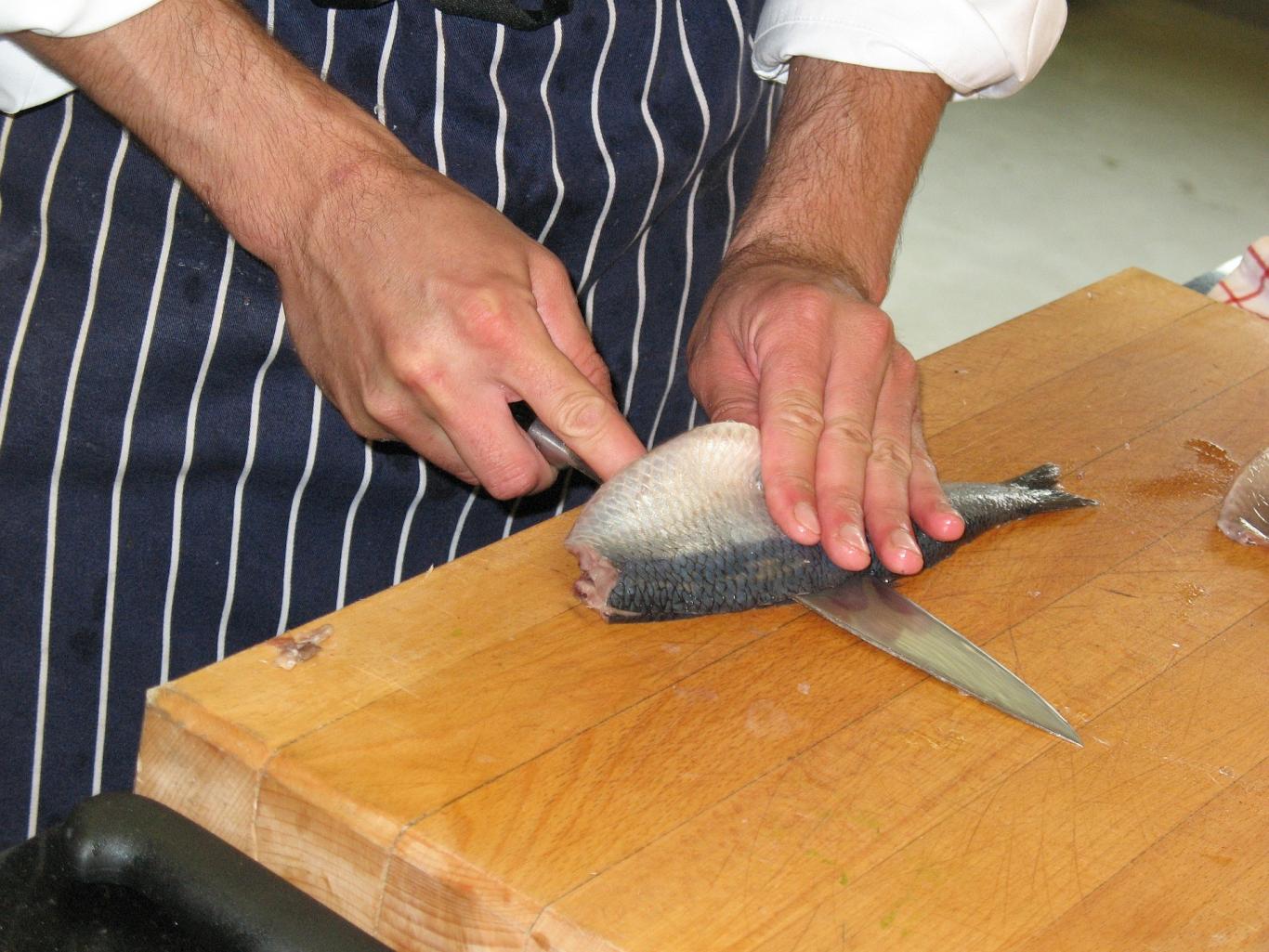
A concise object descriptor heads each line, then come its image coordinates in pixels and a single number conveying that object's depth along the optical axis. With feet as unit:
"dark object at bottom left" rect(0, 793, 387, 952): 3.20
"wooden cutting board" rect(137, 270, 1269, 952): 3.34
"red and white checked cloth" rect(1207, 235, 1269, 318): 4.70
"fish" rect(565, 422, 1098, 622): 3.63
